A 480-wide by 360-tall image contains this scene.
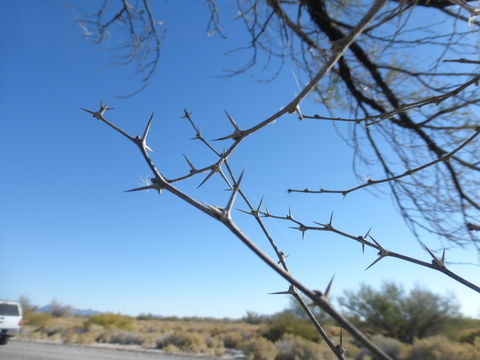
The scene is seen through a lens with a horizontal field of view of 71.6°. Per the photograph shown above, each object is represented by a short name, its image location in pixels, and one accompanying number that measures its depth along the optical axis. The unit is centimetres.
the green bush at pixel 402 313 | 1481
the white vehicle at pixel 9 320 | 1148
